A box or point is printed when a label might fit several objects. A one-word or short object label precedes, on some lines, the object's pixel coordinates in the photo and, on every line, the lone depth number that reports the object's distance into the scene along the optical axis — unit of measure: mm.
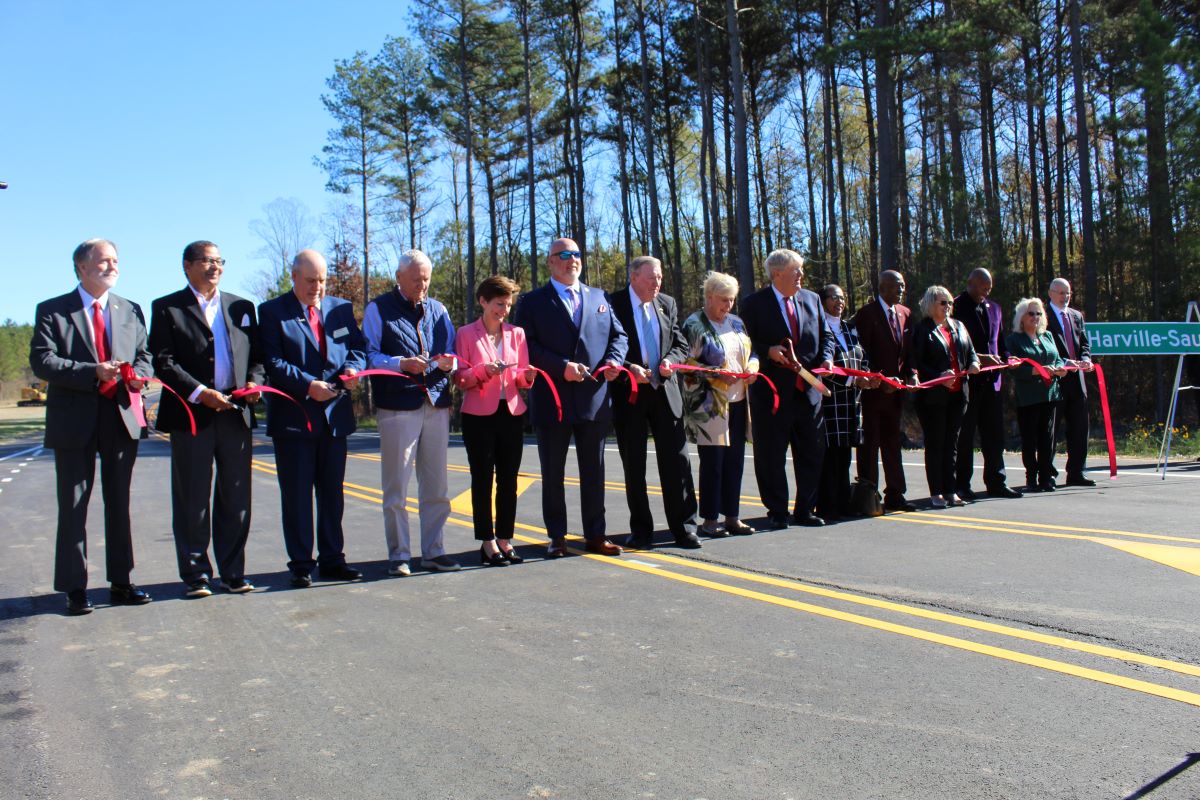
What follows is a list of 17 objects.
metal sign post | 10594
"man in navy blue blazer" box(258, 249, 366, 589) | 6461
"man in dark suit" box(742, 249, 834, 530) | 8273
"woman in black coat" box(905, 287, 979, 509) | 9188
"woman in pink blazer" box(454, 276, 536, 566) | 6941
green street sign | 11219
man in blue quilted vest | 6750
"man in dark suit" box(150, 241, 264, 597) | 6133
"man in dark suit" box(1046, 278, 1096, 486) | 10352
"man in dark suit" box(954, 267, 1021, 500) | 9531
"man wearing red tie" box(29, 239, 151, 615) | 5797
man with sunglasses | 7246
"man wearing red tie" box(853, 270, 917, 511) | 8883
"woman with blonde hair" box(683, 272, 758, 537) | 7930
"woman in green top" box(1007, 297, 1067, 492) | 10031
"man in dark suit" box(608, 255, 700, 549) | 7637
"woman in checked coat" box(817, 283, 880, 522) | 8547
